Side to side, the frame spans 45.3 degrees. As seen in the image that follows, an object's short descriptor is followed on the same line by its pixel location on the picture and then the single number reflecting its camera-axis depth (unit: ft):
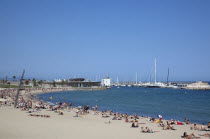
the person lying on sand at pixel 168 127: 75.77
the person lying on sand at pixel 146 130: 70.05
